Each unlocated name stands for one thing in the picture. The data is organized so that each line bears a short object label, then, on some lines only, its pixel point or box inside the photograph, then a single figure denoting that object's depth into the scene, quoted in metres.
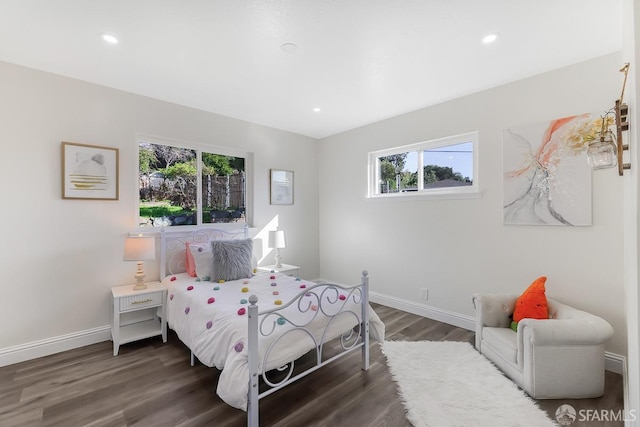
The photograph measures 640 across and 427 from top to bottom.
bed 1.81
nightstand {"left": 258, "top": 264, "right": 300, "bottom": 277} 4.01
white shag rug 1.89
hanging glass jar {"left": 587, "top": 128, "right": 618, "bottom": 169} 1.60
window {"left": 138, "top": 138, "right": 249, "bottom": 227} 3.46
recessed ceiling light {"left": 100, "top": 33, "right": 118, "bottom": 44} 2.22
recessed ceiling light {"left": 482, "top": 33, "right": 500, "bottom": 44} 2.22
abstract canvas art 2.57
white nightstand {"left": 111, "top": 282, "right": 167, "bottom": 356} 2.80
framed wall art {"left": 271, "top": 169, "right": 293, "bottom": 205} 4.64
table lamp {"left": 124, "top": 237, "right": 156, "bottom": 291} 2.90
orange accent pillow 2.39
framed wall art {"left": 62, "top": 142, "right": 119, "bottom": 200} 2.89
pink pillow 3.34
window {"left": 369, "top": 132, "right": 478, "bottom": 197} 3.43
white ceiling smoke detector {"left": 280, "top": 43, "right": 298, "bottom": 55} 2.34
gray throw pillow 3.20
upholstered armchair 2.06
